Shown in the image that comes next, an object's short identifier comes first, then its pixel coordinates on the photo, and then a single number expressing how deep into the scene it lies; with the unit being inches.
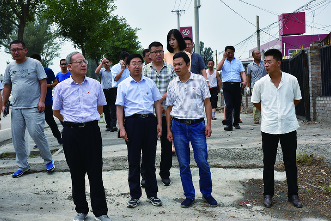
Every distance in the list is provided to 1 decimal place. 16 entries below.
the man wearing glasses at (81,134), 147.9
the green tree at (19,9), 452.4
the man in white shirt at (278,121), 162.7
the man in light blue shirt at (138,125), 168.1
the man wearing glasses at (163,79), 196.5
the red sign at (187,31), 693.9
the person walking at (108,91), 400.2
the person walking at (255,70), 369.5
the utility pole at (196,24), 628.1
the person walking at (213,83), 478.0
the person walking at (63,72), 353.7
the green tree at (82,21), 832.3
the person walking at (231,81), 358.0
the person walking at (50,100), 292.0
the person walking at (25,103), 224.1
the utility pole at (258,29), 1218.9
